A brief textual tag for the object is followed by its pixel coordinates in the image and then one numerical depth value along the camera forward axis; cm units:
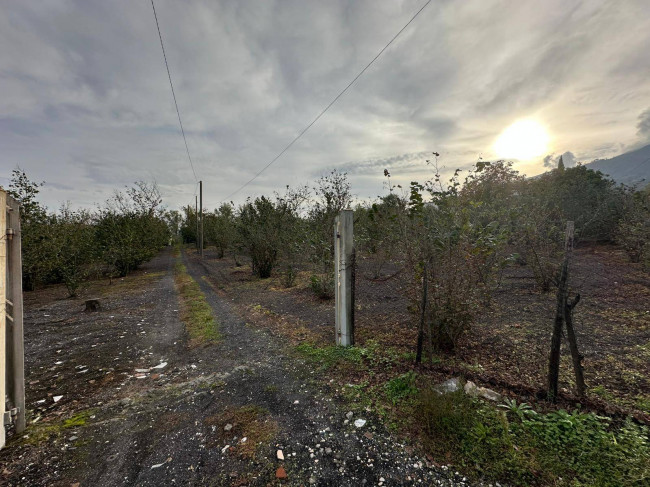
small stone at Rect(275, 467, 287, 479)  188
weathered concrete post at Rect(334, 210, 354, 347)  382
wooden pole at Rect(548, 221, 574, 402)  221
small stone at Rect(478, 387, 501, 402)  252
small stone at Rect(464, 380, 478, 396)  258
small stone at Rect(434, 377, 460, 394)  261
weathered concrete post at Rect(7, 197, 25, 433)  227
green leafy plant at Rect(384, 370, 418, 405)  271
